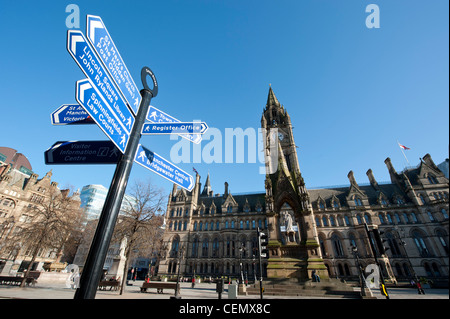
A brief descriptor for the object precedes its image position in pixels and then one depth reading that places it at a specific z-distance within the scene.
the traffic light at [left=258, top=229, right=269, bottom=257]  10.73
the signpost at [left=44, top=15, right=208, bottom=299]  2.37
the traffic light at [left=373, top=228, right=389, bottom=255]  8.57
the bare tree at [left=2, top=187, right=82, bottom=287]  16.72
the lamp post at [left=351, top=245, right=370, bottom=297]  14.68
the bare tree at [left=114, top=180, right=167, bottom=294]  17.66
